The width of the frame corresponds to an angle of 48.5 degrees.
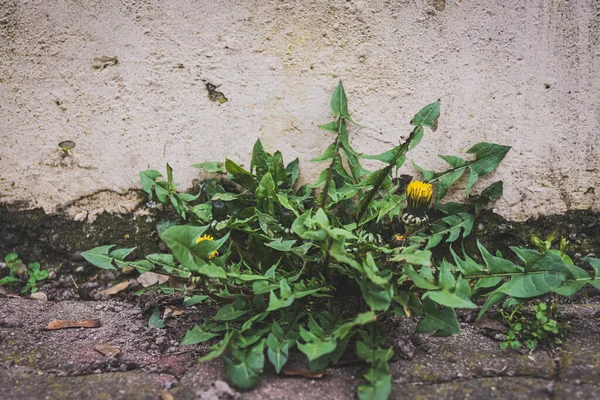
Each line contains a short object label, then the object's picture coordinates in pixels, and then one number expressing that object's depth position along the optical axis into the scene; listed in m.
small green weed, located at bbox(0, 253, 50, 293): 0.50
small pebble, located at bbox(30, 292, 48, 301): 0.49
